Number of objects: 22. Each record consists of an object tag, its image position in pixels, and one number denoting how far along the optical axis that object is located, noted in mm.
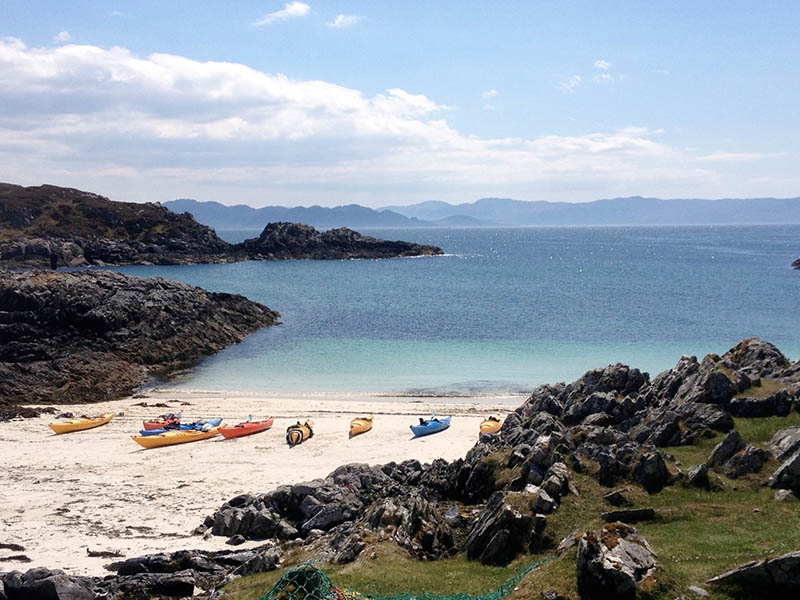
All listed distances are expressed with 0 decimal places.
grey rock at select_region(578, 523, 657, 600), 14039
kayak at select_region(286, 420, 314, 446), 38312
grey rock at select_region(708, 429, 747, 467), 22762
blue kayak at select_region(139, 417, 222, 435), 39466
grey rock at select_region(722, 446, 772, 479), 21797
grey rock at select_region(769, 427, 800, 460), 21922
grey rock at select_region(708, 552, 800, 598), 13547
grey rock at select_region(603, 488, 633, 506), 21281
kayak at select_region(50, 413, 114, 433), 41312
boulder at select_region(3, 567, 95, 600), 18984
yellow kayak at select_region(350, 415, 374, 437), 40094
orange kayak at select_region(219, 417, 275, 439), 40000
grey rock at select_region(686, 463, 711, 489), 21656
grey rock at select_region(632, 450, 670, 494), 21781
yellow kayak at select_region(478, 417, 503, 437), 38869
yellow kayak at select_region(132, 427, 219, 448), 37969
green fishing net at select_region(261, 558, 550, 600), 13070
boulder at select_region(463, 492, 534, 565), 19406
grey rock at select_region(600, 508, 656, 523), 19984
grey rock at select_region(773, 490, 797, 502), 19922
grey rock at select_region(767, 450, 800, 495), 20391
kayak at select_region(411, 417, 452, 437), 39750
